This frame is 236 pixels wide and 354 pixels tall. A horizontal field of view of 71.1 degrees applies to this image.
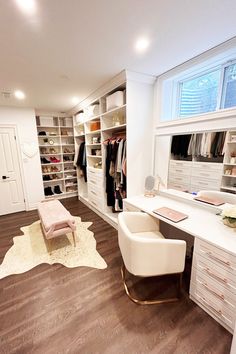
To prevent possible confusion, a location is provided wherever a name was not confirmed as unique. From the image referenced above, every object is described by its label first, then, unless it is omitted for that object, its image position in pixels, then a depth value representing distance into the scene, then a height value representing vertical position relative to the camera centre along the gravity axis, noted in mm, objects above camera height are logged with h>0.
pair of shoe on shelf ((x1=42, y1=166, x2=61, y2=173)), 4564 -641
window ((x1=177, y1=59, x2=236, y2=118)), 1829 +636
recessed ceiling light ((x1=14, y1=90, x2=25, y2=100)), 2852 +916
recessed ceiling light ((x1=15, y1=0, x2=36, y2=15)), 1094 +946
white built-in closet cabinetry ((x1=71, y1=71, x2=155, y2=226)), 2393 +334
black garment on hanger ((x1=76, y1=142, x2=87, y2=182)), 4064 -345
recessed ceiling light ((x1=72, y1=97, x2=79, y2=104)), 3332 +937
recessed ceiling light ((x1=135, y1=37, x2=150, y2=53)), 1541 +971
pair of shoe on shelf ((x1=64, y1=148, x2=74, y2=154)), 4846 -160
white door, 3748 -677
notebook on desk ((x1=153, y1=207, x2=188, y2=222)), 1718 -754
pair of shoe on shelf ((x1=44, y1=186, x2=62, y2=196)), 4635 -1267
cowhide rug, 2160 -1524
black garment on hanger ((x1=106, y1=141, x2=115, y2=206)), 2926 -678
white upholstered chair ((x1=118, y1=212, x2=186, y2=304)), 1447 -986
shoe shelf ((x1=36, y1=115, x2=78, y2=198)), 4457 -240
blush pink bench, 2301 -1083
